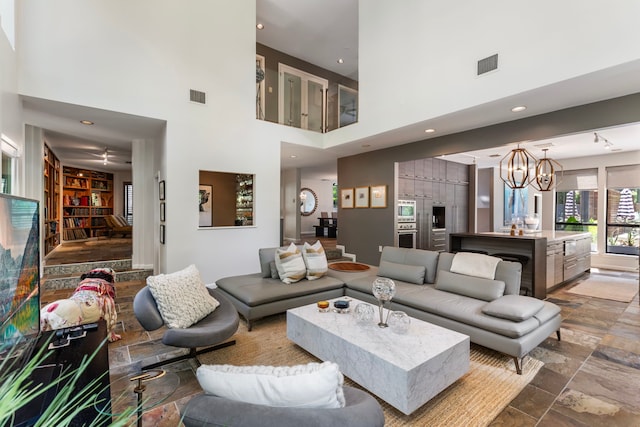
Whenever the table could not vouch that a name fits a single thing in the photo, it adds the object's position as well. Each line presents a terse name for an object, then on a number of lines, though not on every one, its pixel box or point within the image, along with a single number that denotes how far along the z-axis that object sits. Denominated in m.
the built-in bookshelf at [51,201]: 6.38
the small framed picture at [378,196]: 6.68
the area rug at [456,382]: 2.03
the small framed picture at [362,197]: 7.13
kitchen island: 4.51
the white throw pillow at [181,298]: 2.59
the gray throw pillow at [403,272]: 3.89
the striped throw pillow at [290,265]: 3.99
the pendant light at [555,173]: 7.88
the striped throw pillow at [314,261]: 4.21
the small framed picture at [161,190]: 5.05
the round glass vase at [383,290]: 2.62
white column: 6.12
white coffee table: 1.96
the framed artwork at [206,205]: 6.04
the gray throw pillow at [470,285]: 3.13
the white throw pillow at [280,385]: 1.12
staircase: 4.90
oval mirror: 12.80
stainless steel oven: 6.57
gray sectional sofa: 2.64
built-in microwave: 6.56
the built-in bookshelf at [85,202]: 9.44
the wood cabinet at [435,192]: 6.79
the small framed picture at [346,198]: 7.60
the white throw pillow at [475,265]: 3.32
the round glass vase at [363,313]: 2.64
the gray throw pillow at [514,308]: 2.59
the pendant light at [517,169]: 5.16
